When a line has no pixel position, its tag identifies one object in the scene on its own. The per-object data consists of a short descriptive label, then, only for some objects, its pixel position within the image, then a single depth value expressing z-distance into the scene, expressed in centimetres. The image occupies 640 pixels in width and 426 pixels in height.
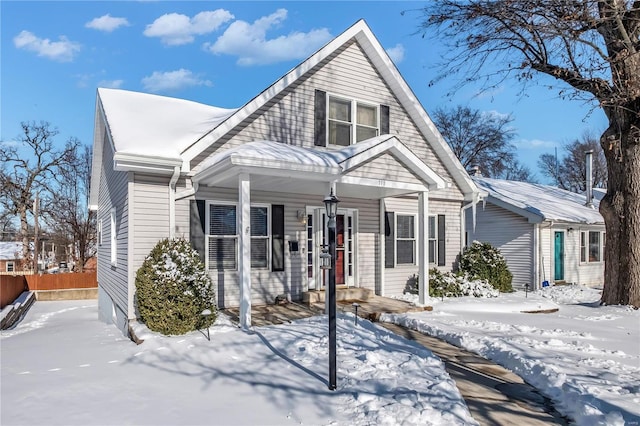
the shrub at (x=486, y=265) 1223
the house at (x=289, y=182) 774
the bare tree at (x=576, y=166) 3536
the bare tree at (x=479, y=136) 3066
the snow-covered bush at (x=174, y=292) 676
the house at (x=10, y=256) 3909
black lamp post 461
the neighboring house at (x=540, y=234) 1506
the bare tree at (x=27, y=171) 2978
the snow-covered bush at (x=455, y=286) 1130
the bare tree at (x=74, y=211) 2964
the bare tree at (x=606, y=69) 899
